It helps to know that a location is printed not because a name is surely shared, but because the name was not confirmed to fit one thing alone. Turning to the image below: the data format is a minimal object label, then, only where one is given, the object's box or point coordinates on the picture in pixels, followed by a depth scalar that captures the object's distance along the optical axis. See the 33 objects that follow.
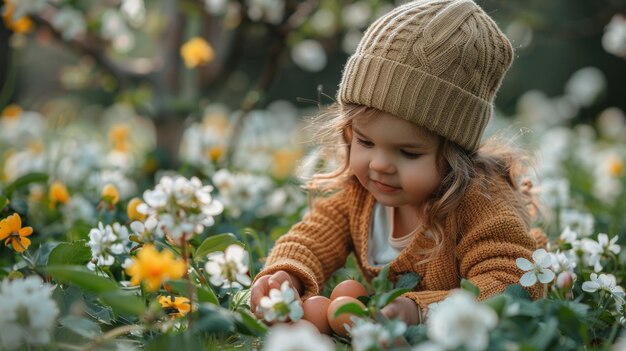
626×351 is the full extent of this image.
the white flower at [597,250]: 2.32
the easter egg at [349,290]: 2.27
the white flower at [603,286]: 2.20
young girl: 2.26
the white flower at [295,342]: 1.87
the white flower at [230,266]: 2.16
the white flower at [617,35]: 3.36
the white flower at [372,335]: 1.99
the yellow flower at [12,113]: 3.85
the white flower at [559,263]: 2.17
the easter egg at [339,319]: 2.19
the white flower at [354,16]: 3.31
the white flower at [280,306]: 2.11
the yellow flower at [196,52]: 2.95
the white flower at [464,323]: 1.89
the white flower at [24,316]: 1.99
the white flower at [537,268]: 2.17
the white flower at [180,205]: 2.07
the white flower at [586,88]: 5.46
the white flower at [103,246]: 2.25
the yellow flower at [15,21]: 2.80
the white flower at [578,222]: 2.63
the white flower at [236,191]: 2.71
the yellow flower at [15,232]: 2.23
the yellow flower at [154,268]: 1.95
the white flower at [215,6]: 2.92
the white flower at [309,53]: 3.36
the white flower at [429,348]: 1.89
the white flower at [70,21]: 2.97
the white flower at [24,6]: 2.78
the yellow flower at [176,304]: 2.20
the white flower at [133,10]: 3.05
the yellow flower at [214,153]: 2.90
